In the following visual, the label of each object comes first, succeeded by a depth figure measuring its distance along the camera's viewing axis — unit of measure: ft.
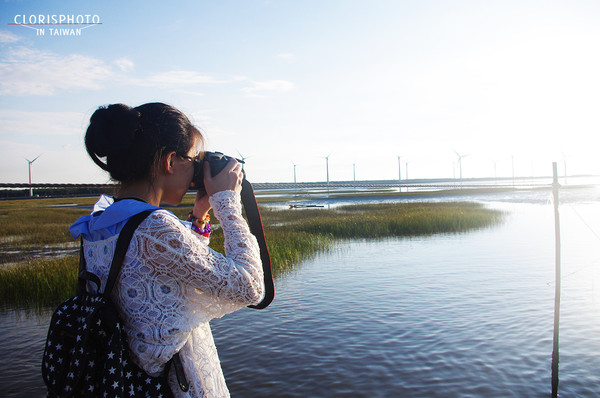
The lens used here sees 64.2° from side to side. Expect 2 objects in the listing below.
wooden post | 17.65
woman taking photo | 4.80
